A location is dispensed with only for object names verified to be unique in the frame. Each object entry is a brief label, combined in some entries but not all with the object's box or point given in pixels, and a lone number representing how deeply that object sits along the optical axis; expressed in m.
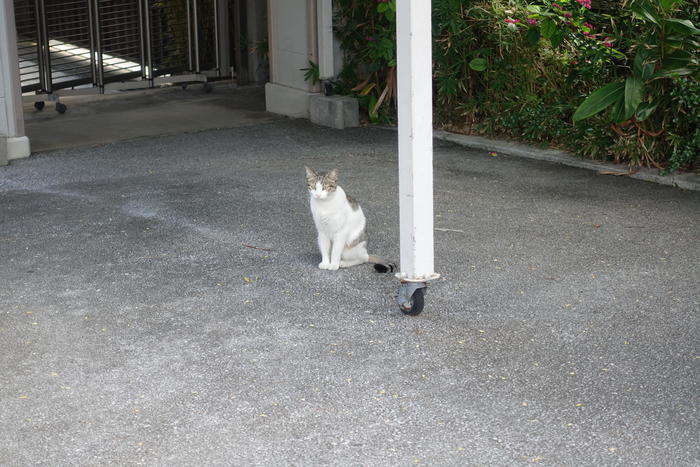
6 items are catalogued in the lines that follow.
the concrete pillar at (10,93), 9.27
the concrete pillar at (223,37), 14.16
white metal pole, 4.96
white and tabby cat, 5.98
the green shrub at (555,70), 8.33
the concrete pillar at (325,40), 11.16
